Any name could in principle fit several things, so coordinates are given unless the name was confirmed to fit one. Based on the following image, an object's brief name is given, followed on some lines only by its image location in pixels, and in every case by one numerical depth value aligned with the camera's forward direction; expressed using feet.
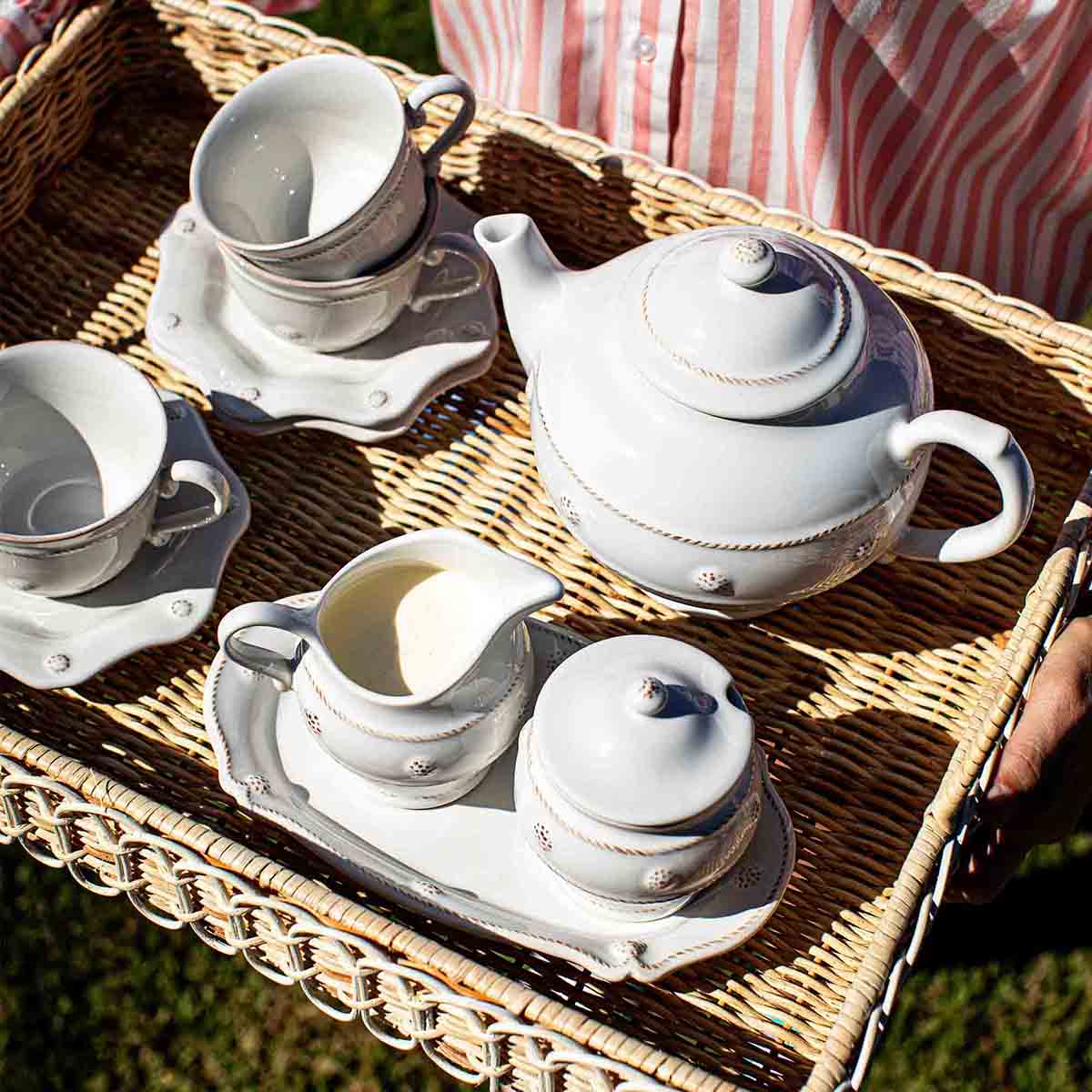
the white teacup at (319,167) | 3.22
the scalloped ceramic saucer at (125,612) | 3.14
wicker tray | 2.75
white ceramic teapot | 2.64
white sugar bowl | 2.51
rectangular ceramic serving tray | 2.80
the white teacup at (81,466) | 3.05
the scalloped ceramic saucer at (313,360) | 3.50
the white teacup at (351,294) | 3.30
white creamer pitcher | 2.70
